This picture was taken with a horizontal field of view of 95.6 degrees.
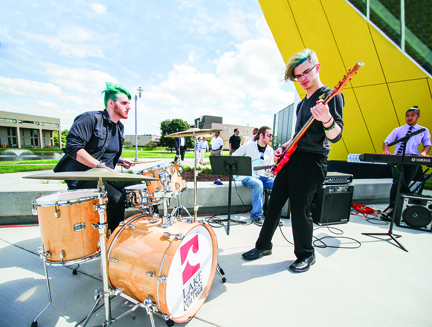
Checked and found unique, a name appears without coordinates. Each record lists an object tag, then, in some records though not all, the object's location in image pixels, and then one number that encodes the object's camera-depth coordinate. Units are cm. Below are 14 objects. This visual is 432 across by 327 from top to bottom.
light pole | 1581
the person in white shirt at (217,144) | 1064
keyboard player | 361
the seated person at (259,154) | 367
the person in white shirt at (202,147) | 1202
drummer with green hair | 200
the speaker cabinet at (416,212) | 328
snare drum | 185
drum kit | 128
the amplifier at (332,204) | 344
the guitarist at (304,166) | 185
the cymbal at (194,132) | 249
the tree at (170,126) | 4088
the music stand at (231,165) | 288
